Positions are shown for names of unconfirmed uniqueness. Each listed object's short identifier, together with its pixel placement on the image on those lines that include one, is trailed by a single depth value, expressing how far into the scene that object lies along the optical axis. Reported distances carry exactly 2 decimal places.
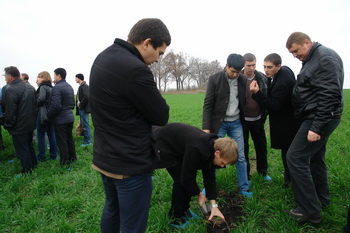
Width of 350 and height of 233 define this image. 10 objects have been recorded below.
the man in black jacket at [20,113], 4.48
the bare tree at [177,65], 64.38
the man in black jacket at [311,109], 2.38
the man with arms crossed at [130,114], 1.46
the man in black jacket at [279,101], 3.16
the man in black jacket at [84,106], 6.66
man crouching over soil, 2.34
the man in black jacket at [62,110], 4.76
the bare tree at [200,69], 75.06
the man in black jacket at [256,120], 4.02
